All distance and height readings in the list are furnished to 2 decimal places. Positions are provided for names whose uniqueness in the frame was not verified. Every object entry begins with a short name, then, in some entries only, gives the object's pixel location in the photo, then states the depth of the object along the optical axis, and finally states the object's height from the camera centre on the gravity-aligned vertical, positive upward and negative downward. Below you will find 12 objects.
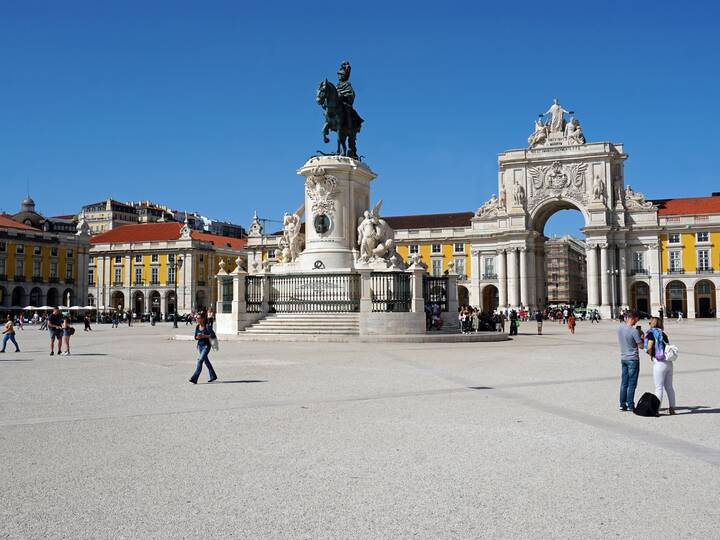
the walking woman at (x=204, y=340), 12.23 -0.56
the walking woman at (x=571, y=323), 37.40 -0.97
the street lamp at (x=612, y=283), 76.69 +2.23
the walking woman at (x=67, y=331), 19.40 -0.59
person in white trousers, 8.99 -0.92
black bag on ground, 8.80 -1.24
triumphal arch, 77.88 +9.90
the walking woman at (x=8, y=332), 20.66 -0.64
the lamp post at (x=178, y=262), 81.15 +5.34
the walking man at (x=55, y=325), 19.34 -0.42
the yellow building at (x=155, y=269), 86.94 +4.85
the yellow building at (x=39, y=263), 77.88 +5.19
